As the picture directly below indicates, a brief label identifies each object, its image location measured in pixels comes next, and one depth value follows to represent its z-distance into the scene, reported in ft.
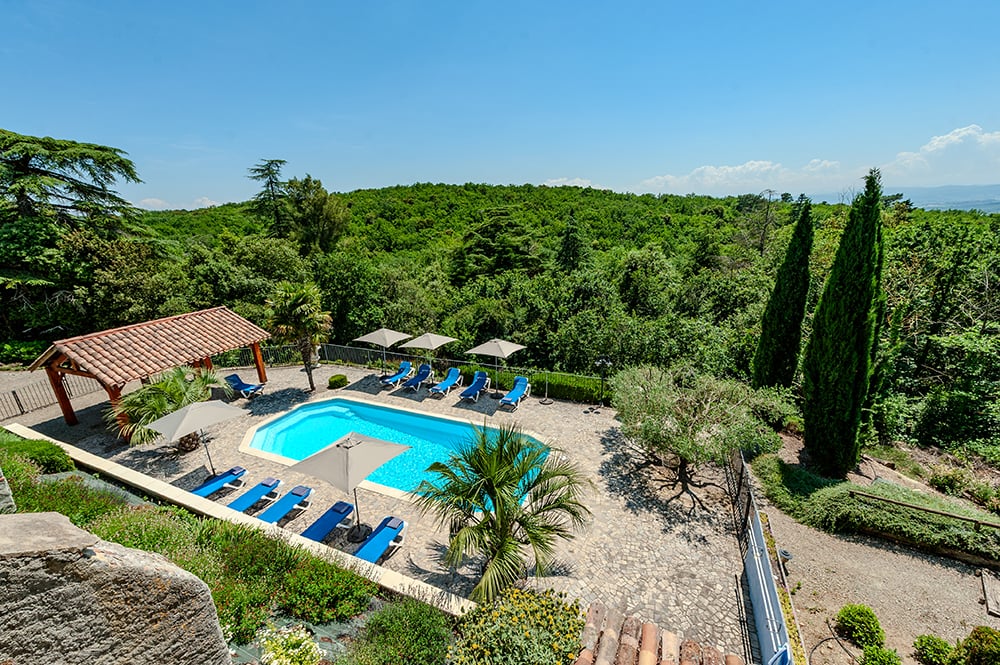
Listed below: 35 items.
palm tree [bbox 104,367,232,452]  35.40
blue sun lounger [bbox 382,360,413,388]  52.42
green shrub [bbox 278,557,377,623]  16.38
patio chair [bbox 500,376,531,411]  45.62
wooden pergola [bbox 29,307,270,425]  36.60
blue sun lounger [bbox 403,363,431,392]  51.29
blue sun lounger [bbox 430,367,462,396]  50.14
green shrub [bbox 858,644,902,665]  18.18
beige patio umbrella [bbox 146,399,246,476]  31.45
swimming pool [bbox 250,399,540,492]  38.40
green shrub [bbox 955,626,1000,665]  17.72
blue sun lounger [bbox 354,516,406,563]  23.27
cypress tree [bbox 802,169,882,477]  32.45
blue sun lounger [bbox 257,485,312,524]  26.91
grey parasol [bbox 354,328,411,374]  52.54
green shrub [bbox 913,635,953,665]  19.24
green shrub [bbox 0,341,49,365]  63.26
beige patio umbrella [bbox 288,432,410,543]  23.80
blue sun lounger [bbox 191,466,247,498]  29.53
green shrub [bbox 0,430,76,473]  26.76
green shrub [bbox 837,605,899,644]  20.30
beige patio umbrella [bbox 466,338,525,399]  47.67
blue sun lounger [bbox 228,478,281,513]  27.86
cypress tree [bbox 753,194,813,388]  42.93
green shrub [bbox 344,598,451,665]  14.05
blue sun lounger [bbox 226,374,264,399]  48.19
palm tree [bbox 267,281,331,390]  45.78
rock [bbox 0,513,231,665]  6.52
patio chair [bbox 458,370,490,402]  47.73
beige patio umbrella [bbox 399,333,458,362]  51.23
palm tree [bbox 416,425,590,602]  19.27
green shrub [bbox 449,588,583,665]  14.40
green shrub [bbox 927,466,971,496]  33.09
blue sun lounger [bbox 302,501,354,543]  25.21
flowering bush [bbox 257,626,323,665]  12.82
